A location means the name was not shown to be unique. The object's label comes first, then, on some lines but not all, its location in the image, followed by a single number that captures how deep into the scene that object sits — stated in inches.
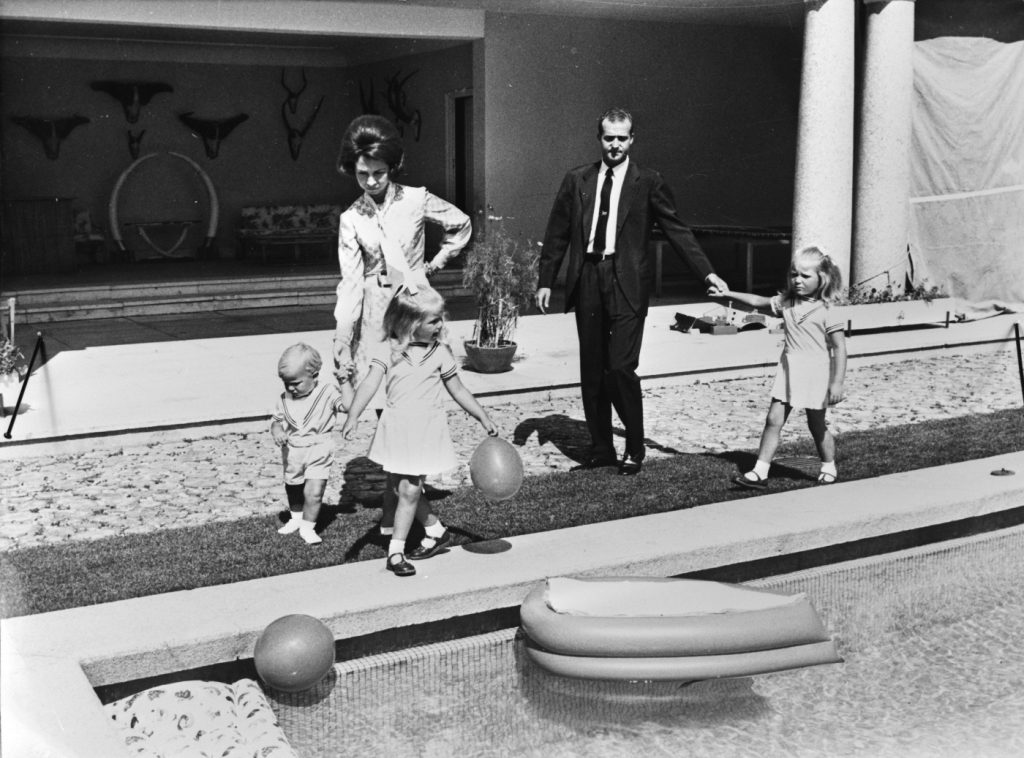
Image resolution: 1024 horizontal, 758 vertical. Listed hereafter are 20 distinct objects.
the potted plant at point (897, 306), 479.8
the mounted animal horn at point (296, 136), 748.0
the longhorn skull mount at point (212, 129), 726.5
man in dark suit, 271.3
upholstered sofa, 684.7
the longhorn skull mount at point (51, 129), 684.1
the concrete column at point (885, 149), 506.6
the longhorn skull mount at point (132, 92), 701.9
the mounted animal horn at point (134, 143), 713.0
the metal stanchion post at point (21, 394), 287.5
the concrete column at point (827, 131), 495.2
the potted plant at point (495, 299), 382.9
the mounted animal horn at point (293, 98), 741.9
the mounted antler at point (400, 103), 686.5
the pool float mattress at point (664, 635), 172.7
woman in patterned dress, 229.8
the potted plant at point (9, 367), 314.5
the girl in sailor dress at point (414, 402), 201.5
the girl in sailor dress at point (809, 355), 258.1
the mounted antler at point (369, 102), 725.0
